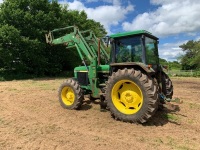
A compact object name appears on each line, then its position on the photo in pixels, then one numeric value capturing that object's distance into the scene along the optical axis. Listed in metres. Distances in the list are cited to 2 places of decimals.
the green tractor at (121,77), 3.78
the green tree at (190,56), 26.71
